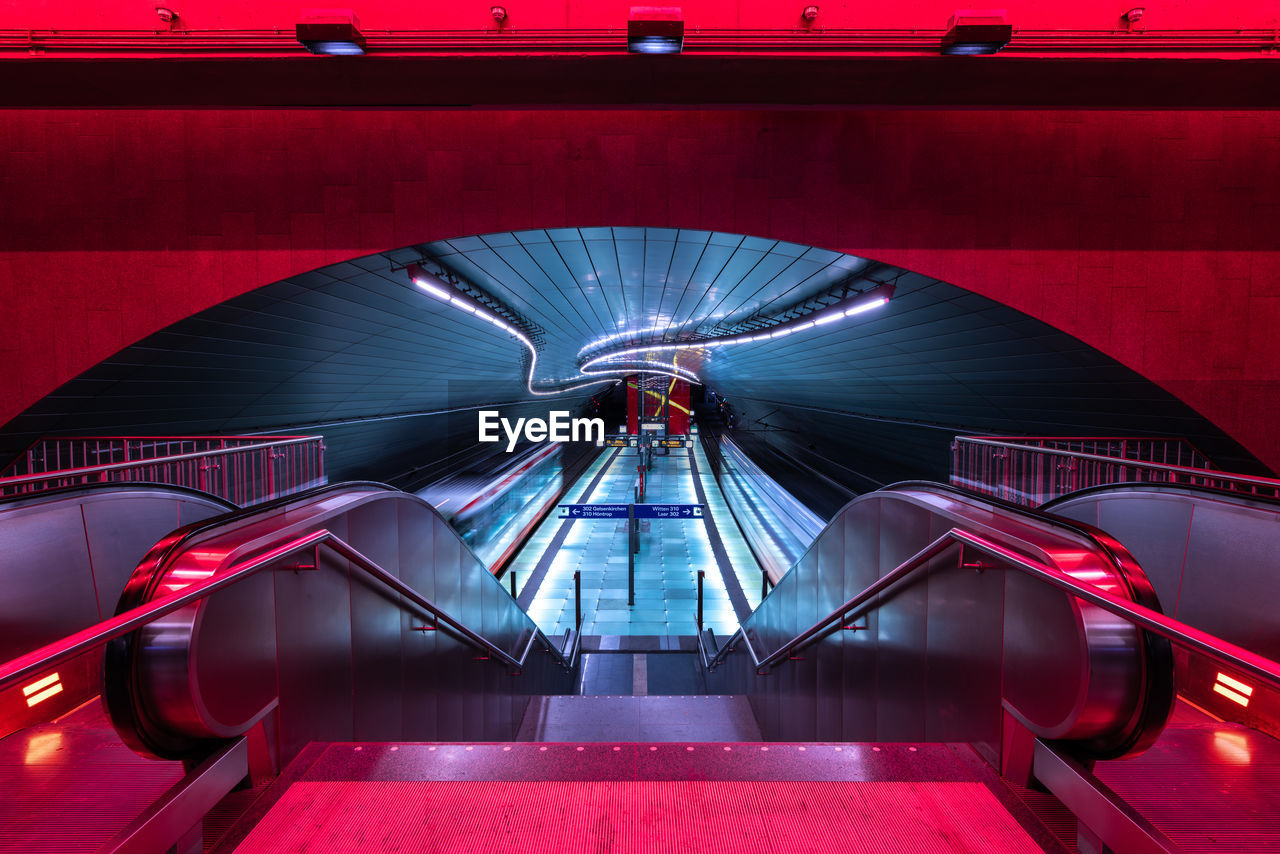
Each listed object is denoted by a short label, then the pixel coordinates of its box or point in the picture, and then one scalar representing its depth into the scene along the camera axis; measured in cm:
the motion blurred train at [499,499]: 1443
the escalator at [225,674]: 146
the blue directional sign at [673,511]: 854
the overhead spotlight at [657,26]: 402
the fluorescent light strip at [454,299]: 638
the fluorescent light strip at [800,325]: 688
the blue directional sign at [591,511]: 873
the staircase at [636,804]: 152
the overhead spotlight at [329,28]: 408
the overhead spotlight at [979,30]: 400
